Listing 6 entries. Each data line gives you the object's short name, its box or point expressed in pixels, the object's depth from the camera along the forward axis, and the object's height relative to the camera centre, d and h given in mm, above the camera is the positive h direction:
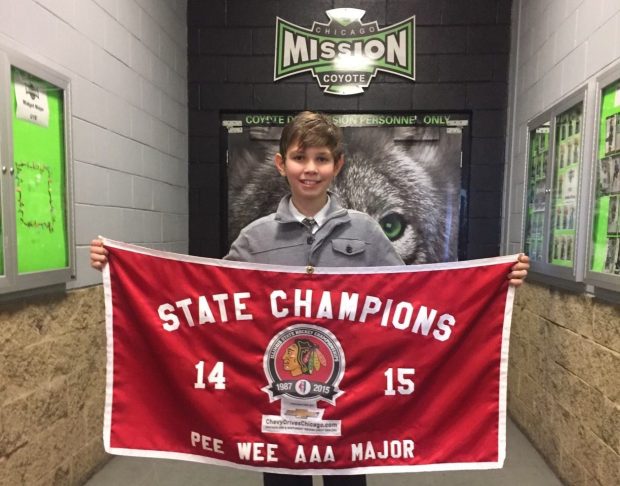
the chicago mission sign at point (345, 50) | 3215 +1164
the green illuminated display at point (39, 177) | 1638 +129
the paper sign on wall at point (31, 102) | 1645 +403
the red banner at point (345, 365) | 1381 -459
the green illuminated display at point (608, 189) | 1727 +114
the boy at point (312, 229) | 1328 -47
